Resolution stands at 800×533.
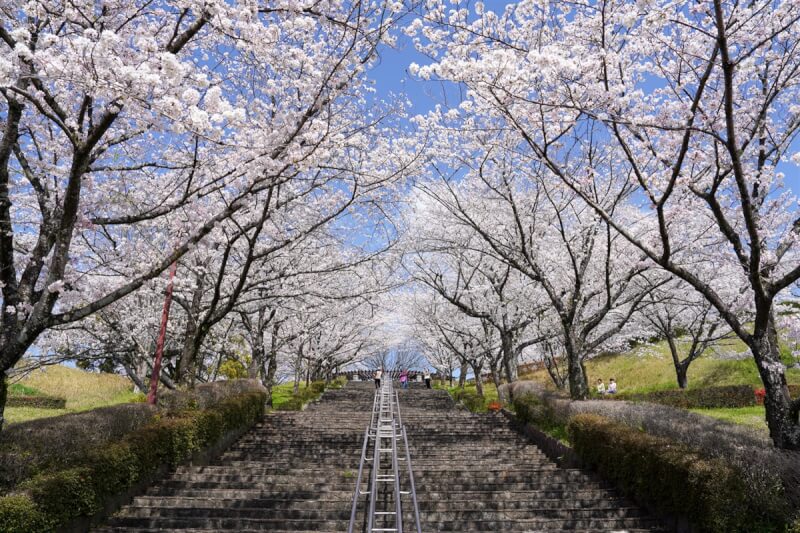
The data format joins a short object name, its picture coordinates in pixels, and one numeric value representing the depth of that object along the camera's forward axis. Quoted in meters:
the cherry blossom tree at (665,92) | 7.46
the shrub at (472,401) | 23.85
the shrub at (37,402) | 21.67
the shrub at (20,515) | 5.73
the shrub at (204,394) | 12.92
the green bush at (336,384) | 44.54
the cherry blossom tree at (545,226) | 14.95
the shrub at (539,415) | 14.30
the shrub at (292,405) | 23.09
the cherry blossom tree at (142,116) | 5.50
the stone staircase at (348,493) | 7.79
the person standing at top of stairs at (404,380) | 47.16
